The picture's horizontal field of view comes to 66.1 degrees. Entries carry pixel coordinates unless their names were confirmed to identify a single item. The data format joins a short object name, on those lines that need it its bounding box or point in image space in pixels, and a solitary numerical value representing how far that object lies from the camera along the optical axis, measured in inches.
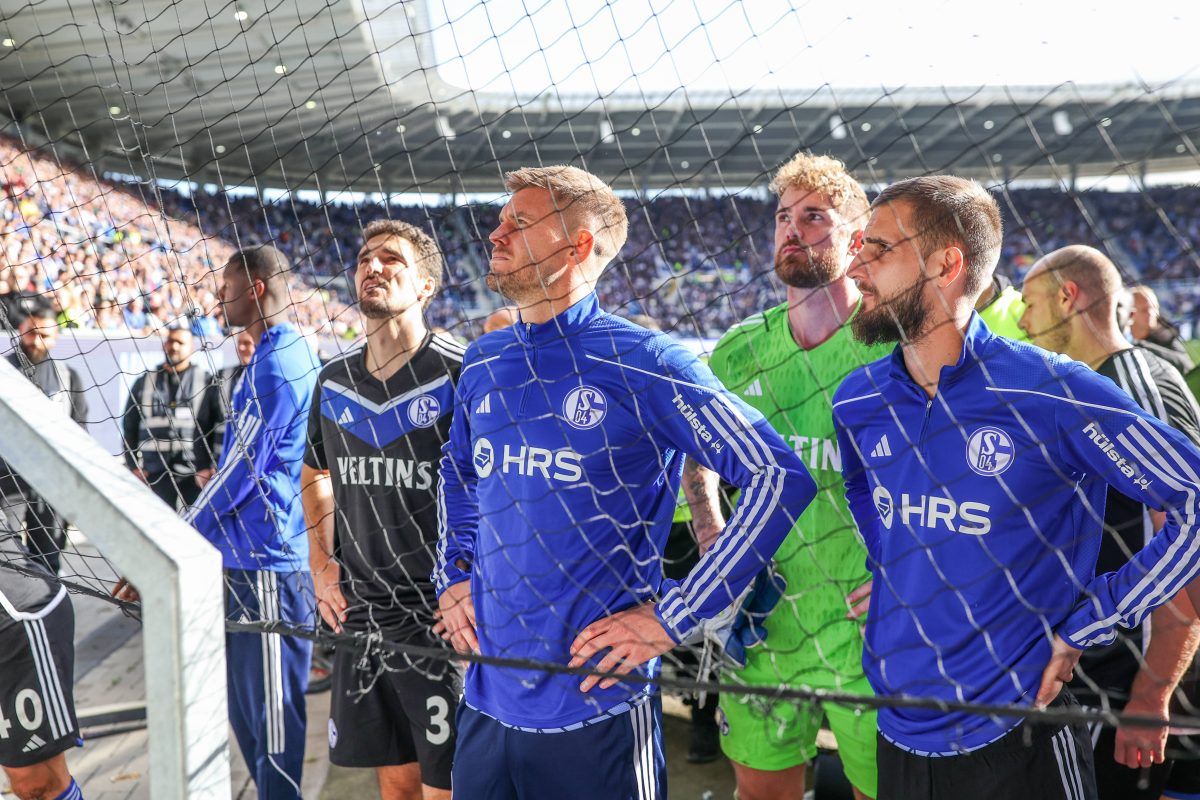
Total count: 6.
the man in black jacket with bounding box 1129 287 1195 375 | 166.2
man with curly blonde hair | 87.4
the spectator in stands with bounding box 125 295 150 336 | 417.1
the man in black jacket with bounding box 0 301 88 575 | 161.2
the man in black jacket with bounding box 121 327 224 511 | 214.2
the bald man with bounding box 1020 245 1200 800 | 72.2
